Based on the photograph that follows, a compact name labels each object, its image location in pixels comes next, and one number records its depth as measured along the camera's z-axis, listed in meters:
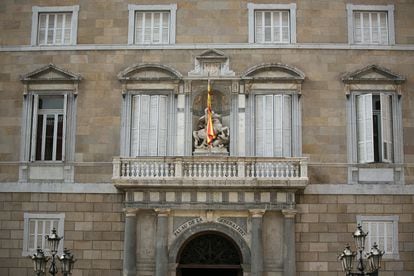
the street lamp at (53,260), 17.70
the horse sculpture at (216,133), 22.58
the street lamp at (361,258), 16.14
